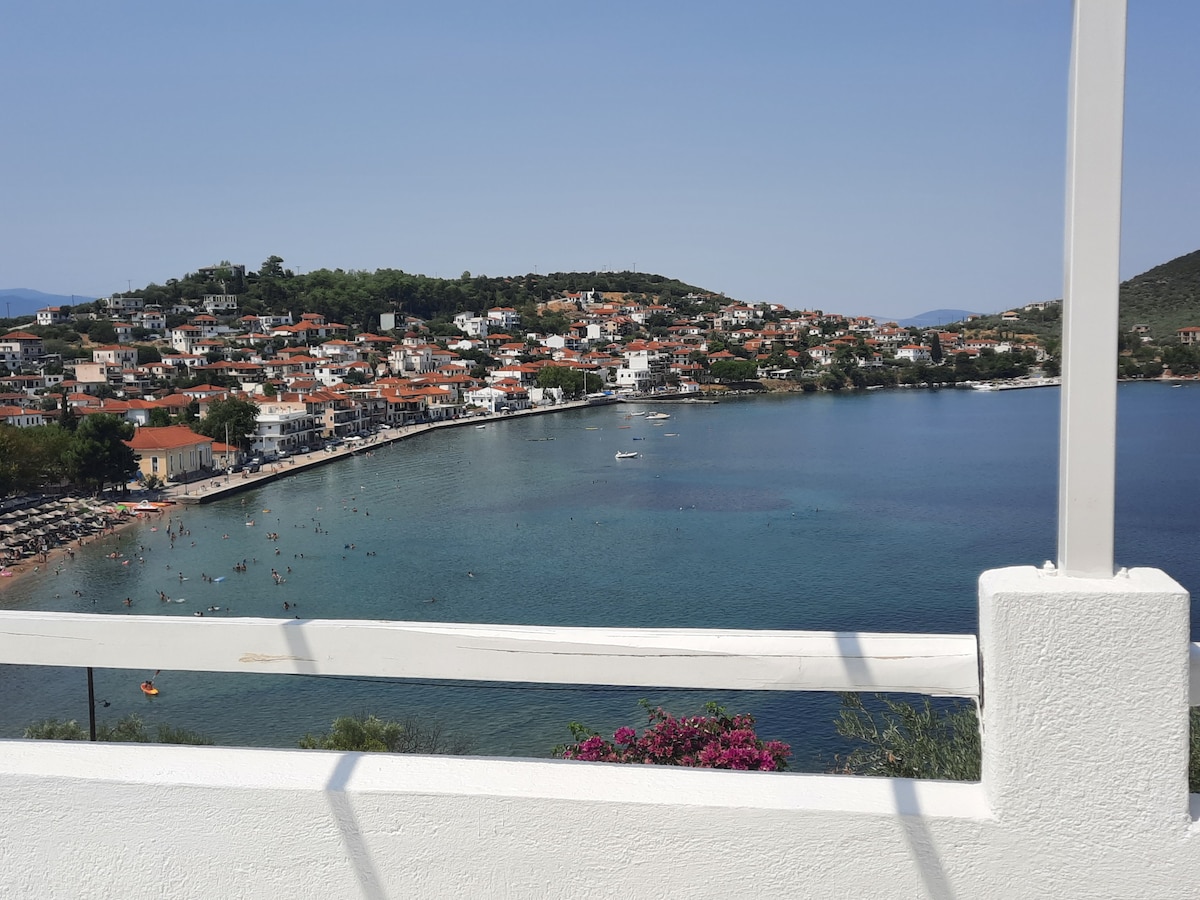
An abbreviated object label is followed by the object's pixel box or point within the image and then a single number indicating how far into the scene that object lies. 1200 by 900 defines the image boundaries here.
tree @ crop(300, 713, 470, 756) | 6.00
